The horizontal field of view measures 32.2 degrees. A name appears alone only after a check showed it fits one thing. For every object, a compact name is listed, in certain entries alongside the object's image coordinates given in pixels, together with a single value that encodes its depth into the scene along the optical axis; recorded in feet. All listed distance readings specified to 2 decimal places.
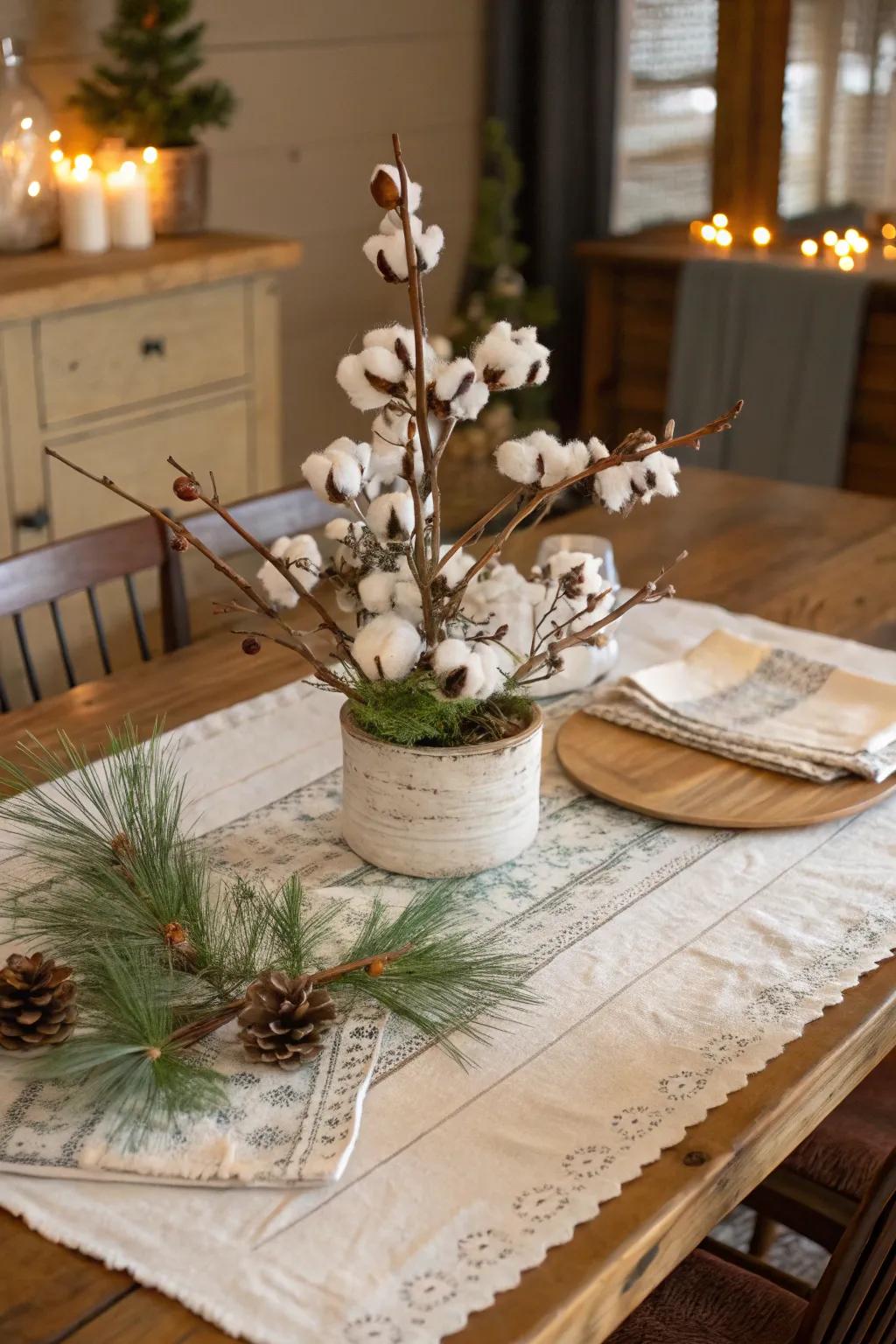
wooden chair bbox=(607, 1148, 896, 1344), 2.93
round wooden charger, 4.23
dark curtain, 13.21
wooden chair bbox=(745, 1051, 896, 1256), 4.54
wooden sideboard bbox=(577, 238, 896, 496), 11.44
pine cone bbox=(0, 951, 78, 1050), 3.10
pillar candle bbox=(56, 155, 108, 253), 8.96
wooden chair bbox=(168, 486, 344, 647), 5.94
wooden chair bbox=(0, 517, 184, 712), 5.37
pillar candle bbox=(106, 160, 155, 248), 9.14
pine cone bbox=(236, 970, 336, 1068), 3.10
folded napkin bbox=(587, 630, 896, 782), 4.48
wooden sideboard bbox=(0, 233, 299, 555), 8.46
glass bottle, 8.81
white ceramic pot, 3.73
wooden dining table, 2.52
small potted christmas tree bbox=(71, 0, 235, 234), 9.41
